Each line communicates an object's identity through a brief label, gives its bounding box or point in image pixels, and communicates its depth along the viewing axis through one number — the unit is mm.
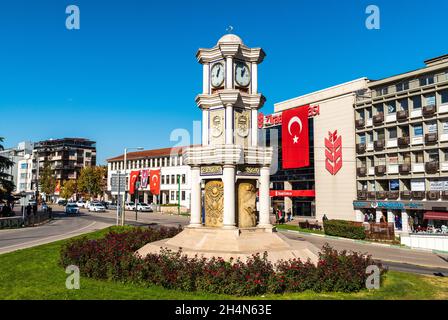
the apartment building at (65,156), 124625
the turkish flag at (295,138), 56594
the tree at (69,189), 106619
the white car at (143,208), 72375
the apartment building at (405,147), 40344
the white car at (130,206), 74144
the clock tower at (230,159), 15695
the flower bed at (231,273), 11586
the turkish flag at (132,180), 86794
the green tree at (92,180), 98188
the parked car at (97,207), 68744
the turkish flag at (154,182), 83575
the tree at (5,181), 43719
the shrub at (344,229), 34094
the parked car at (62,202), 102625
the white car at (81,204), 81450
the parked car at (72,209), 61656
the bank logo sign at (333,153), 52500
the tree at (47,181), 111125
